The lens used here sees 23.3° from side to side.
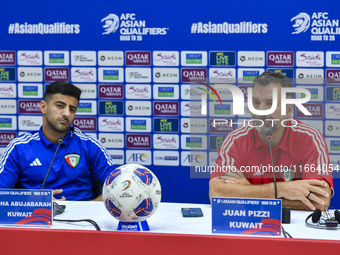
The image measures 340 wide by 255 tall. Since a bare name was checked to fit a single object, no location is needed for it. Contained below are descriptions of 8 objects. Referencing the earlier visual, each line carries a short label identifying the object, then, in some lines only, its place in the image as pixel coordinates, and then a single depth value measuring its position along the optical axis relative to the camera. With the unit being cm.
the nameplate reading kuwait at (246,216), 249
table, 244
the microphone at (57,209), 272
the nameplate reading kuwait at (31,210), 256
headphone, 258
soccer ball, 249
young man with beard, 317
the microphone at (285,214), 265
